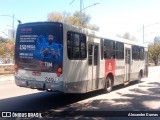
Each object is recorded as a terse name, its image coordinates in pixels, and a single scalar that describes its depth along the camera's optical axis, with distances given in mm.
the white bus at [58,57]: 6399
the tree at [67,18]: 29580
